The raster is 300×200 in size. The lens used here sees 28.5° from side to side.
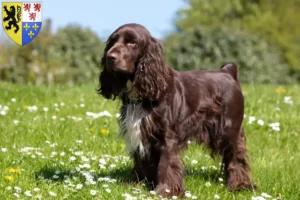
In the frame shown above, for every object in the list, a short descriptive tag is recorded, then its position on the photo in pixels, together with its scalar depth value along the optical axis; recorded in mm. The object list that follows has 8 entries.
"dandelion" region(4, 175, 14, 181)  4964
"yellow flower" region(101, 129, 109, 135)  7062
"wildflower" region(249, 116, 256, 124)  7738
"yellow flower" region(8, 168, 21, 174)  5168
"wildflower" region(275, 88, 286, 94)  10856
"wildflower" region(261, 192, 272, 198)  5015
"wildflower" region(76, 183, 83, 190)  4746
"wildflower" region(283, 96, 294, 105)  9535
